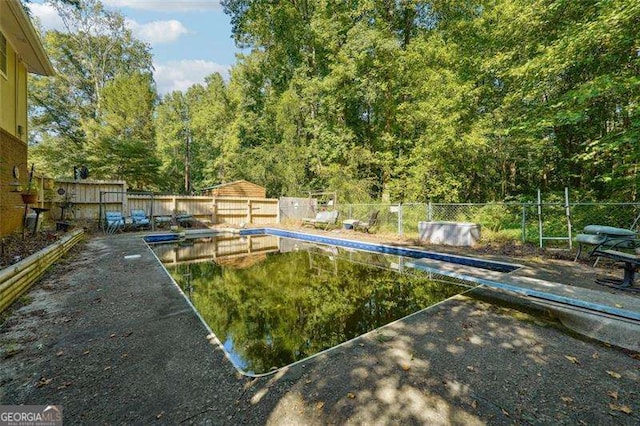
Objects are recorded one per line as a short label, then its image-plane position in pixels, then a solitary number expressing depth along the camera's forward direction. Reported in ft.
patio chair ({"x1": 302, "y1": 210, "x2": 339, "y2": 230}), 38.00
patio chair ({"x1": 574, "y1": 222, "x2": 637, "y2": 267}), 14.60
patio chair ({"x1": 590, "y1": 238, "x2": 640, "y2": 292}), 12.25
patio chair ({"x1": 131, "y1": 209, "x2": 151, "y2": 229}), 34.55
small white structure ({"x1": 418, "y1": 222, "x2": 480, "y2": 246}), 24.94
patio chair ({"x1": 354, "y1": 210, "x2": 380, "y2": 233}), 33.81
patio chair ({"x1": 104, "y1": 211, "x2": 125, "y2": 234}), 32.76
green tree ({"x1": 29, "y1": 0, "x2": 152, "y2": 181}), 53.72
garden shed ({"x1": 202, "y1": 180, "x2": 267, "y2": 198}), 56.24
